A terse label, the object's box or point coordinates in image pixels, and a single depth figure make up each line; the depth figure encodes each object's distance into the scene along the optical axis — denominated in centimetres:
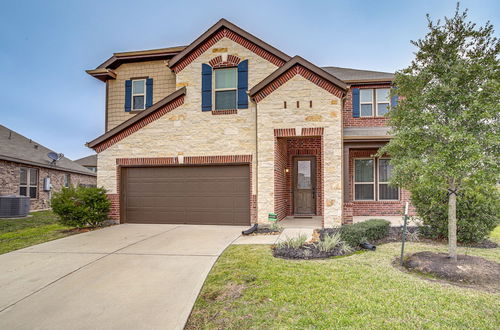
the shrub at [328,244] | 619
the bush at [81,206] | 928
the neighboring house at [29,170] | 1563
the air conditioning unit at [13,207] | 1420
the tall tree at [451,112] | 482
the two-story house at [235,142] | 930
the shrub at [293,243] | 639
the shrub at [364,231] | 667
